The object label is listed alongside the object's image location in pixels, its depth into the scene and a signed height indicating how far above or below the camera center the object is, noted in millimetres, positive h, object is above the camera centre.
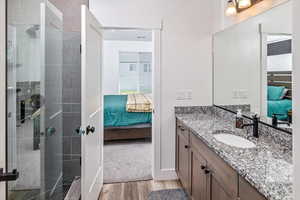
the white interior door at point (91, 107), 1863 -98
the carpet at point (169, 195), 2396 -1122
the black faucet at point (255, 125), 1841 -232
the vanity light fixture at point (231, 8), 2488 +1055
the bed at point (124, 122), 4273 -504
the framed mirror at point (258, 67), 1715 +319
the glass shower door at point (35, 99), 1394 -16
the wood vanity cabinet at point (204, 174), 1187 -552
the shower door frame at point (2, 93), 860 +17
